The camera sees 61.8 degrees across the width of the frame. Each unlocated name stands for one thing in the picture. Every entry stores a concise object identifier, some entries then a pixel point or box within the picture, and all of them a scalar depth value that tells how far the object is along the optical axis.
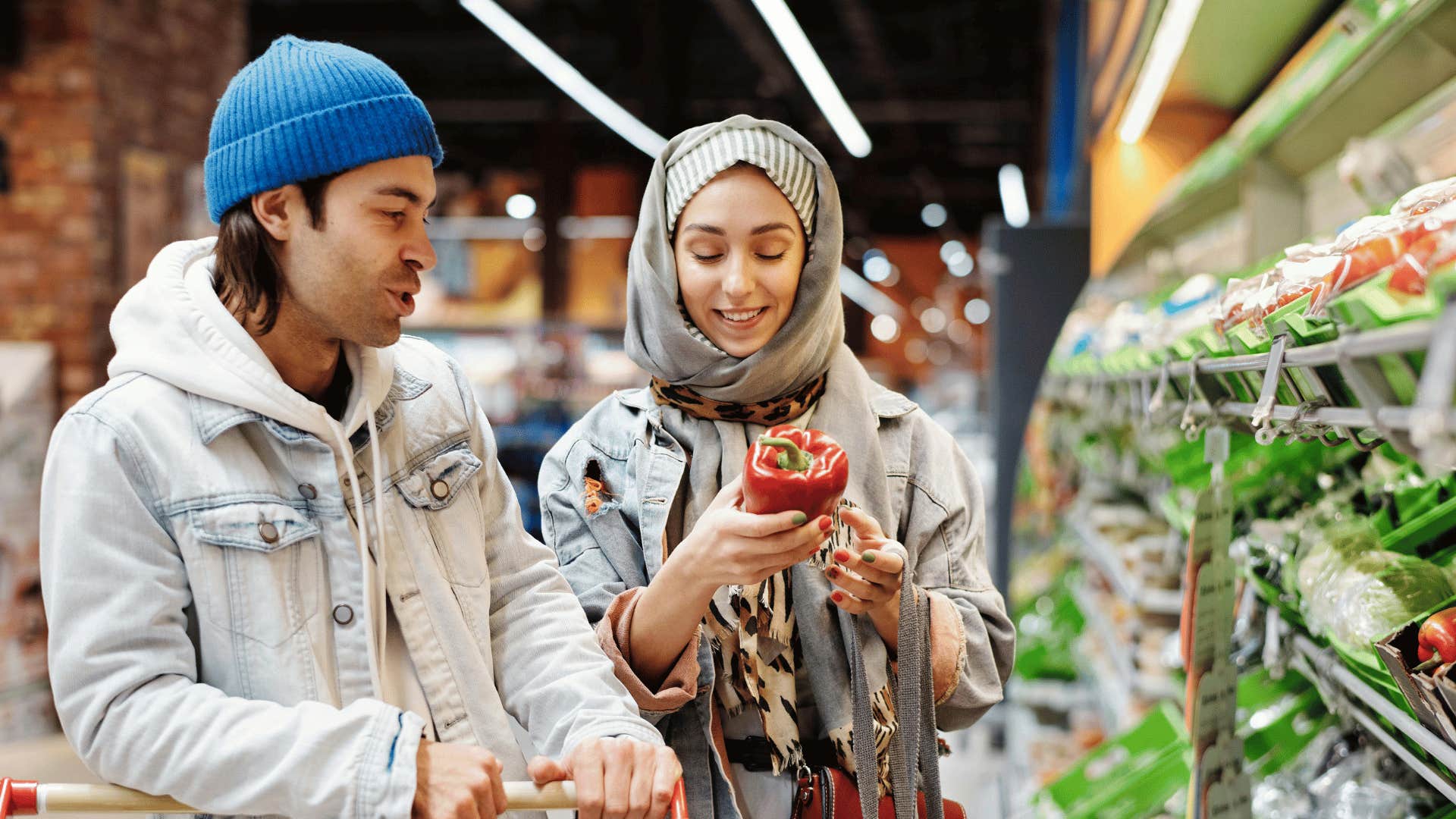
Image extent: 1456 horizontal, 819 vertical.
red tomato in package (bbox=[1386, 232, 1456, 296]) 1.00
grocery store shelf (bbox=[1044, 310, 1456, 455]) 0.88
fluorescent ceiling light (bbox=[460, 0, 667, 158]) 6.55
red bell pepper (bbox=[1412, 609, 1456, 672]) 1.29
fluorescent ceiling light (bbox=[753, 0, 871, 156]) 6.15
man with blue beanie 1.27
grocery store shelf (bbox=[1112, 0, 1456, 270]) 2.07
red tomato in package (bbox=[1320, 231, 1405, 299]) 1.25
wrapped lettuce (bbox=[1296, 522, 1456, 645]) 1.60
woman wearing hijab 1.65
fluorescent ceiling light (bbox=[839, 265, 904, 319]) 25.33
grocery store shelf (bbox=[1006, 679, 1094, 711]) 5.36
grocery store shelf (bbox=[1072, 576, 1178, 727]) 3.42
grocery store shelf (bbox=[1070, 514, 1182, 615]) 3.35
